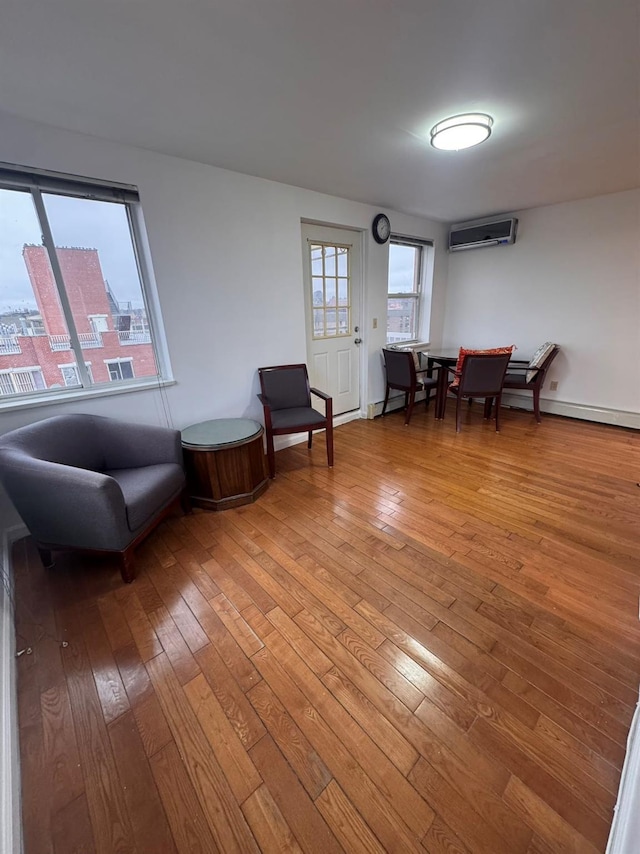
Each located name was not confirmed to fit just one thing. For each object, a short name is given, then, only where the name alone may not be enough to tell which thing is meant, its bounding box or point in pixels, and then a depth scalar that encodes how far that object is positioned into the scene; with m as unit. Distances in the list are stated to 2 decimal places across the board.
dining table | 3.89
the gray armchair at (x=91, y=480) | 1.56
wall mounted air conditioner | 3.99
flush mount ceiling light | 1.86
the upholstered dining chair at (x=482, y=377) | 3.41
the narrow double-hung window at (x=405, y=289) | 4.29
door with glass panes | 3.35
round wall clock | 3.61
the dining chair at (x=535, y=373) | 3.74
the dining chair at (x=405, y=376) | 3.75
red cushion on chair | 3.42
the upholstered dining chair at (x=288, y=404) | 2.69
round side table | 2.25
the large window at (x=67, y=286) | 1.92
